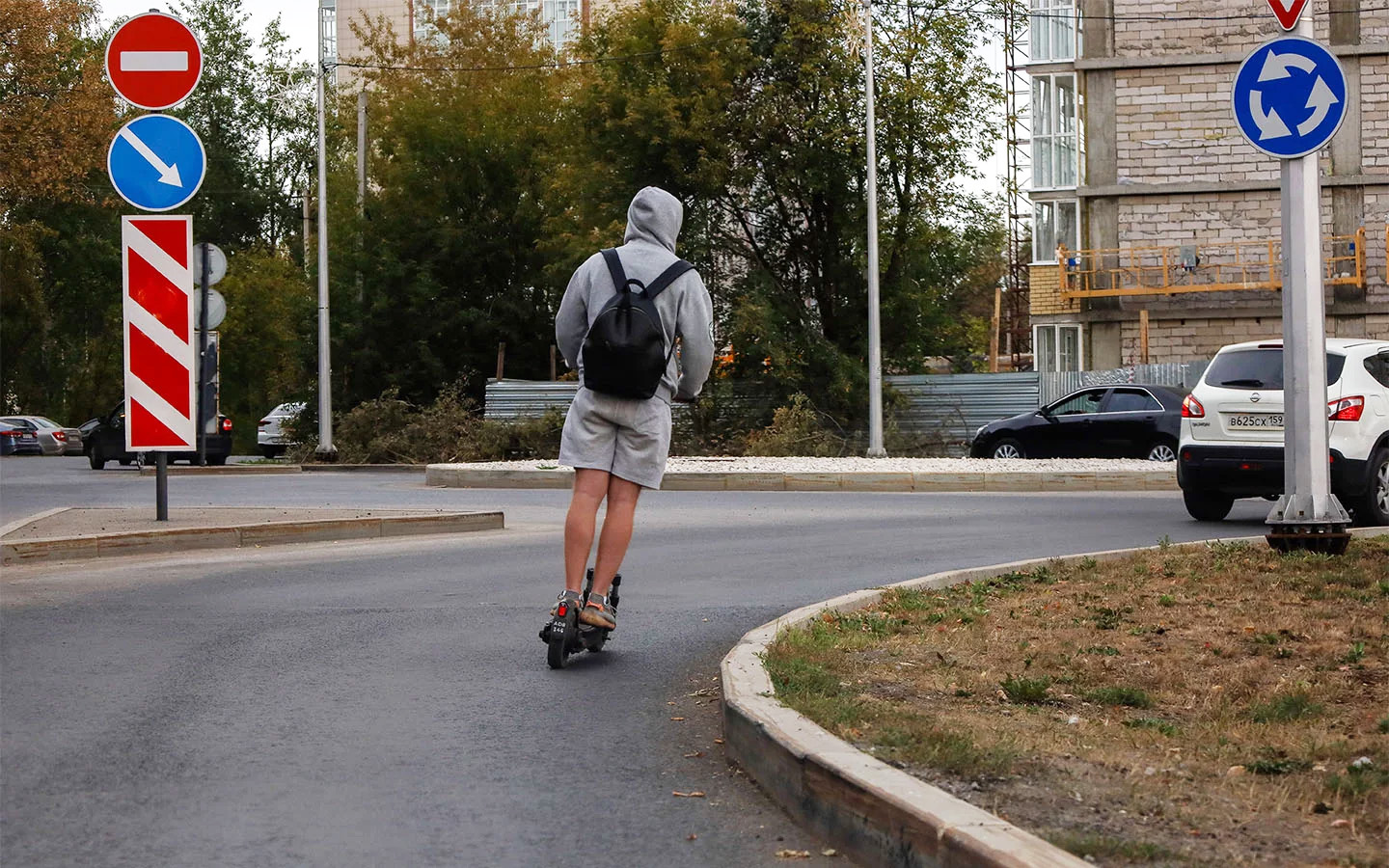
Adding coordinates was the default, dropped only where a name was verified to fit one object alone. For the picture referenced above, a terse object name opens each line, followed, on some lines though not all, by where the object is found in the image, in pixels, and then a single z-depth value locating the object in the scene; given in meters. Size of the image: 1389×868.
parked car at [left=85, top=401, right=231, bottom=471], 32.50
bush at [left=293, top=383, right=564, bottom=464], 30.52
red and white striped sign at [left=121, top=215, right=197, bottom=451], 12.33
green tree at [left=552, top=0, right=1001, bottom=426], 32.41
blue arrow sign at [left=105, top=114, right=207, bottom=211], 12.55
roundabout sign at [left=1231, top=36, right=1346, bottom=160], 9.50
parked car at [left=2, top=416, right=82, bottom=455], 52.56
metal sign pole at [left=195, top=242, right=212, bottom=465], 21.73
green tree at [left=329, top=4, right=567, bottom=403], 37.22
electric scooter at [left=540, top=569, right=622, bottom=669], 6.68
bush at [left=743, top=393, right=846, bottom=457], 28.45
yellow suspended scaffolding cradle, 39.56
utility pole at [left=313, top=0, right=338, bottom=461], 32.84
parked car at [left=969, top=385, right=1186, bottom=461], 25.34
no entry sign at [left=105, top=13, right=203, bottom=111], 12.57
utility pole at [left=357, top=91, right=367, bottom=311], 37.50
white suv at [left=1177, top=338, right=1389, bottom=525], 13.33
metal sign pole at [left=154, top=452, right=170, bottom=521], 12.68
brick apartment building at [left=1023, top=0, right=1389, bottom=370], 39.91
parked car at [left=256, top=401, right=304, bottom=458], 43.81
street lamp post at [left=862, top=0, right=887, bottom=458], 28.59
